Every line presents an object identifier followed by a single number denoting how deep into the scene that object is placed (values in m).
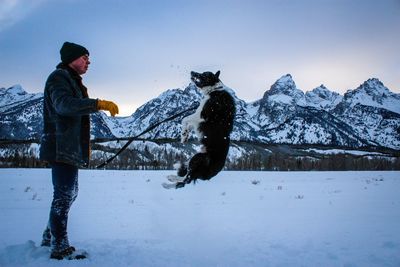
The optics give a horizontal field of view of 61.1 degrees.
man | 3.55
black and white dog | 4.19
